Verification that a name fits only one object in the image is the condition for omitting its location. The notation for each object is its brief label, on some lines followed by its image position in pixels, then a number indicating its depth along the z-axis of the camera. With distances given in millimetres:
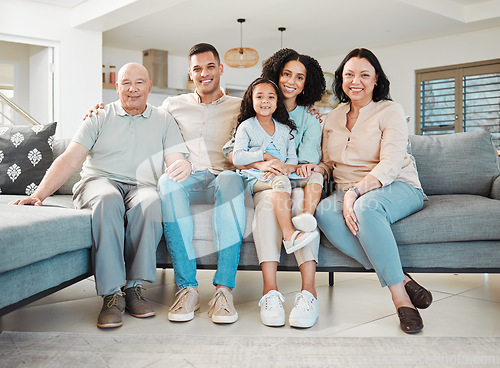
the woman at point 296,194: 1818
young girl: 2061
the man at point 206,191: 1902
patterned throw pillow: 2527
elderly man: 1804
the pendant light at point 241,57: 6652
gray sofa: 1498
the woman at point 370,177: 1795
